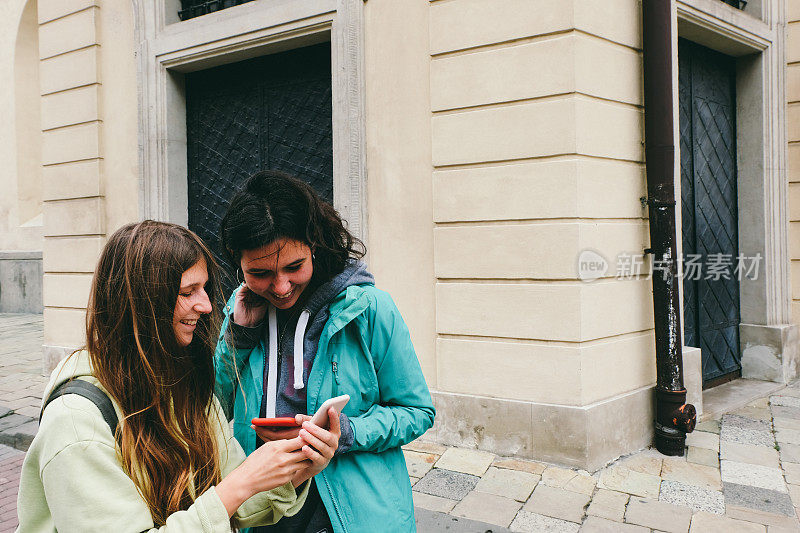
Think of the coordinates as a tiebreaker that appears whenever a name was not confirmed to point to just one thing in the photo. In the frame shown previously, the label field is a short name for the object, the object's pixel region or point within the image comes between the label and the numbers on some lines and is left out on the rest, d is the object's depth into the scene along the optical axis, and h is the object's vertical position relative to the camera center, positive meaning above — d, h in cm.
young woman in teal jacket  169 -30
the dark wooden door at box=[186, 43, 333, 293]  577 +138
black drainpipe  449 +40
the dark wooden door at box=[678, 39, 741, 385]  593 +48
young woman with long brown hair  113 -37
